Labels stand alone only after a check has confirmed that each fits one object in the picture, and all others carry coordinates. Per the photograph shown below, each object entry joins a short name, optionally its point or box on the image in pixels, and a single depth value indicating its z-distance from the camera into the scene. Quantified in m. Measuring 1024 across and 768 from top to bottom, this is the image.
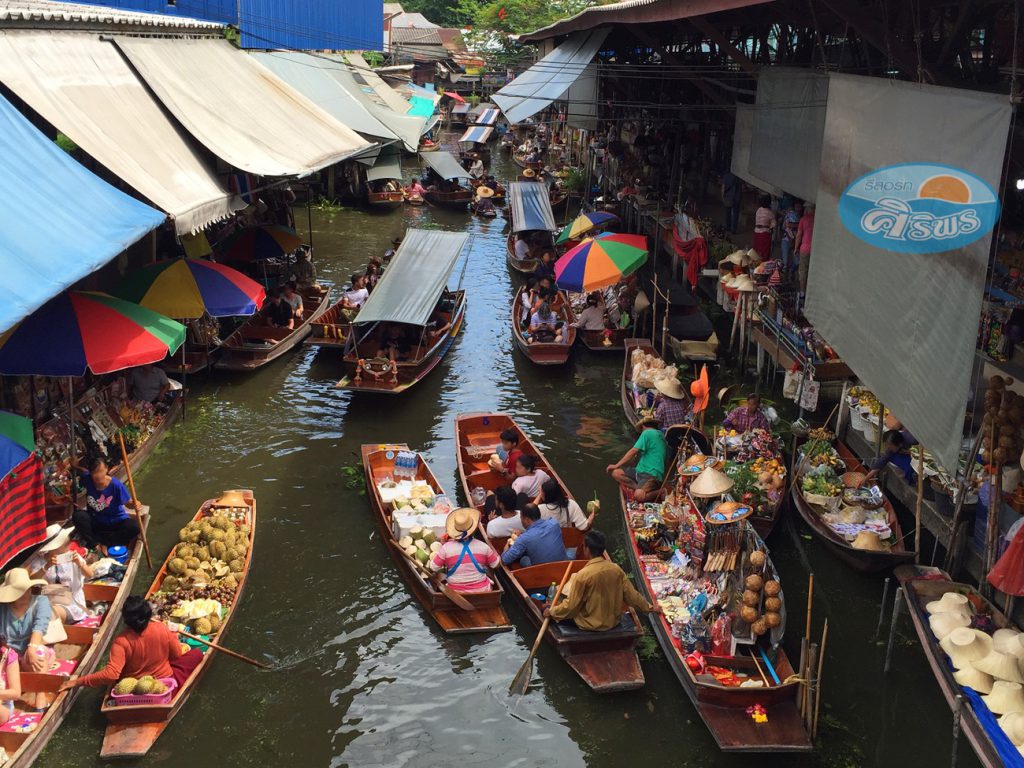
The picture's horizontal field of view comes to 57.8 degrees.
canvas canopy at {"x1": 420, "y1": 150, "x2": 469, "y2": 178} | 30.65
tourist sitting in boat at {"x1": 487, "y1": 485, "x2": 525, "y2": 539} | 9.42
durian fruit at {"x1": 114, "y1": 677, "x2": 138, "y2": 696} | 7.25
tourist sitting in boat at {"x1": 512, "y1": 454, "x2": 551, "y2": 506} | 10.14
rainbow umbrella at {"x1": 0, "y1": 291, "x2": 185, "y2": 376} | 9.38
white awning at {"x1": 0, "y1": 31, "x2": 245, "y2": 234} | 11.29
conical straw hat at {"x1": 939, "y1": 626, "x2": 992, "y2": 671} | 7.48
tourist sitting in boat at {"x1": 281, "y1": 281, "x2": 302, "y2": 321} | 16.67
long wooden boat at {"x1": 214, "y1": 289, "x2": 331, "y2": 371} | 14.97
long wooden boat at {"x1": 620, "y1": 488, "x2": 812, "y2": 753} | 7.05
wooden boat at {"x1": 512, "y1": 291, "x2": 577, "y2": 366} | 15.88
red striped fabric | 7.89
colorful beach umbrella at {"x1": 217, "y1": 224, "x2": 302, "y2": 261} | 17.47
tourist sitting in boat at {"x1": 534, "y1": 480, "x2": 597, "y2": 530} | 9.51
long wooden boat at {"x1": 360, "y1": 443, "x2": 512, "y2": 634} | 8.77
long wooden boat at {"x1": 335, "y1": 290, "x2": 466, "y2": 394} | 13.75
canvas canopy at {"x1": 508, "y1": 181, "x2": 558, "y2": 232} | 22.69
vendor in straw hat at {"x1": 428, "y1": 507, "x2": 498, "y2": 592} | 8.80
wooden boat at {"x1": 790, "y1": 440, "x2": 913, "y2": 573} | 9.52
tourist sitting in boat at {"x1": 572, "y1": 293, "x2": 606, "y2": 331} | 16.72
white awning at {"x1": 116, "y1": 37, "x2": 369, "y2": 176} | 14.50
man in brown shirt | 7.94
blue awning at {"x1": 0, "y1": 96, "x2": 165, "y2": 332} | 8.14
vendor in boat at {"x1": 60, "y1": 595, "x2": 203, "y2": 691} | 7.19
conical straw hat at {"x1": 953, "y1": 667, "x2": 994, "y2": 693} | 7.26
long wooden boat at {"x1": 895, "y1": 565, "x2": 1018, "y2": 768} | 6.78
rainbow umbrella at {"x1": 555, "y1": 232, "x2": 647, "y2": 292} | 15.35
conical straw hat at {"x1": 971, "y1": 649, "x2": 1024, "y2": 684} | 7.14
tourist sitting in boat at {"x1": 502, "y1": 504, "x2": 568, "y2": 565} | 8.93
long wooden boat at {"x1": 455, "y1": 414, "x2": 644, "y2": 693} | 7.93
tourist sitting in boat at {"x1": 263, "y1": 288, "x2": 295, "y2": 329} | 16.48
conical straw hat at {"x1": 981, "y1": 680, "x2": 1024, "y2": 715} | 6.94
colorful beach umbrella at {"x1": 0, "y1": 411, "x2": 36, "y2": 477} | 7.54
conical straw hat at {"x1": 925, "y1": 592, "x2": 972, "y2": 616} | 8.09
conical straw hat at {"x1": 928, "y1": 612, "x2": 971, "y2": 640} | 7.87
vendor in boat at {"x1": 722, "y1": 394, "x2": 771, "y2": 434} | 11.57
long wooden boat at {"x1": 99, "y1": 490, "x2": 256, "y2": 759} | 7.11
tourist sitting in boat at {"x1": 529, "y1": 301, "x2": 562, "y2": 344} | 16.42
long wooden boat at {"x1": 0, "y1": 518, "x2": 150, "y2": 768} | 6.80
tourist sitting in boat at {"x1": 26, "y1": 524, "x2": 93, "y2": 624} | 8.09
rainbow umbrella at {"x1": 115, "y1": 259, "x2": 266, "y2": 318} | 12.16
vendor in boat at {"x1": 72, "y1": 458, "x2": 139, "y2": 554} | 9.27
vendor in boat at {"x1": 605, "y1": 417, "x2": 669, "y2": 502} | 10.59
